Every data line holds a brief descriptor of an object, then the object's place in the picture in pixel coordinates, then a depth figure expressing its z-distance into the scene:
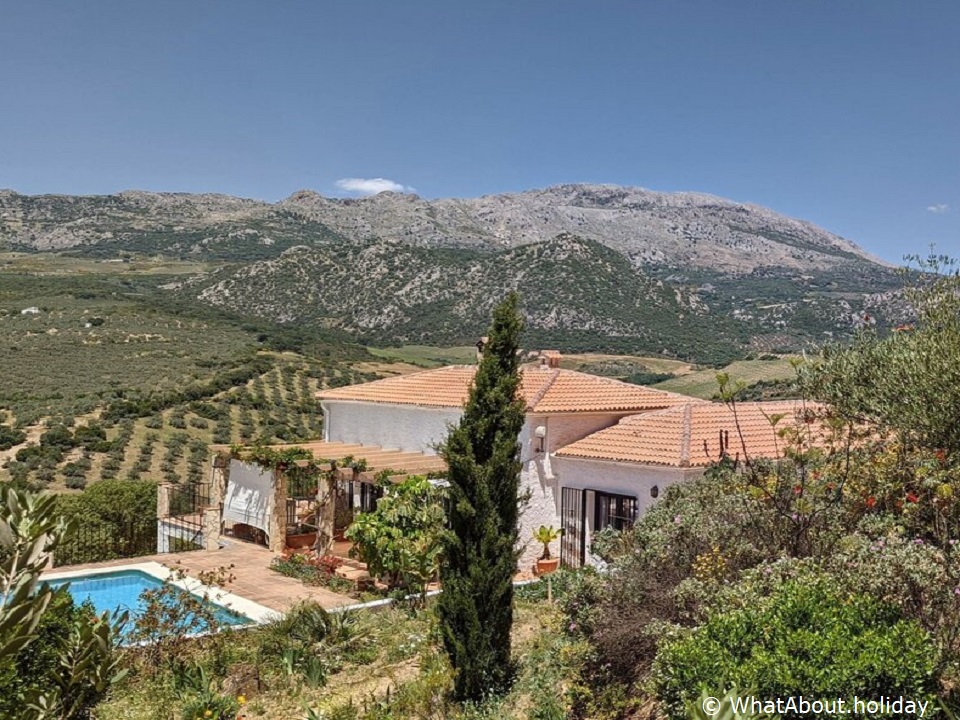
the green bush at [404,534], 14.15
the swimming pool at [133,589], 13.92
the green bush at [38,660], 5.22
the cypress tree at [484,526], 9.54
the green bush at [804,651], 5.83
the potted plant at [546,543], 16.62
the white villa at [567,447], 16.20
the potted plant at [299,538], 19.64
